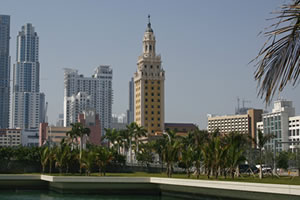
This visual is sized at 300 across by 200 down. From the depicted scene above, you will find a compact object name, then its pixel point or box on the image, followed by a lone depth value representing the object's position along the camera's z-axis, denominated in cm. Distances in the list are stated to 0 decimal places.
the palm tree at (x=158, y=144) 10118
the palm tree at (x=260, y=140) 5815
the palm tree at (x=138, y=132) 11412
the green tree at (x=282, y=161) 9225
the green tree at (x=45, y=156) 6884
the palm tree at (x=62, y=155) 6456
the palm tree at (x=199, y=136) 8650
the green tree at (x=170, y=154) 5909
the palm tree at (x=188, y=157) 5706
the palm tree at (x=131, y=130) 11406
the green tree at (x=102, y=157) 6169
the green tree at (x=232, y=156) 5109
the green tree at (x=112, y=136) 11544
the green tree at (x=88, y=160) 6035
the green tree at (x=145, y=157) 9619
